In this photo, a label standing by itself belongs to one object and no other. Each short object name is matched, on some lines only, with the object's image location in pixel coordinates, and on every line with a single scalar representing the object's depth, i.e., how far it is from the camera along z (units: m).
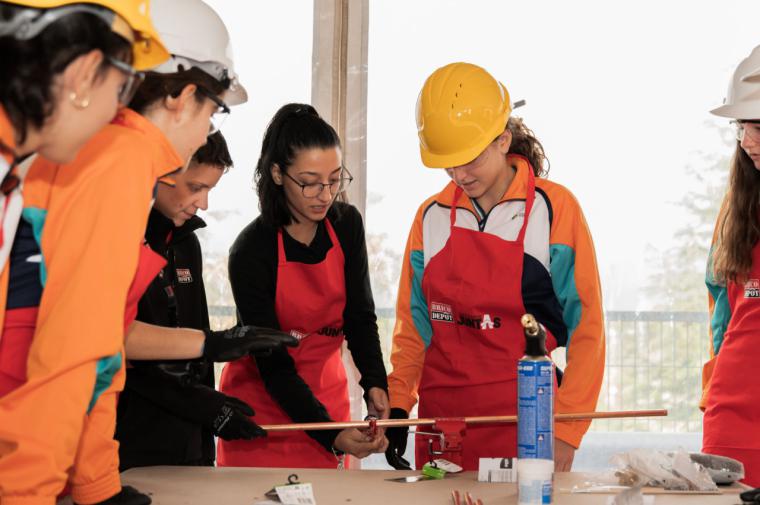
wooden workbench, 1.58
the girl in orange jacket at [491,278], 2.13
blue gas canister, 1.52
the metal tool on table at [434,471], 1.76
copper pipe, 1.88
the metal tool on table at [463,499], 1.52
